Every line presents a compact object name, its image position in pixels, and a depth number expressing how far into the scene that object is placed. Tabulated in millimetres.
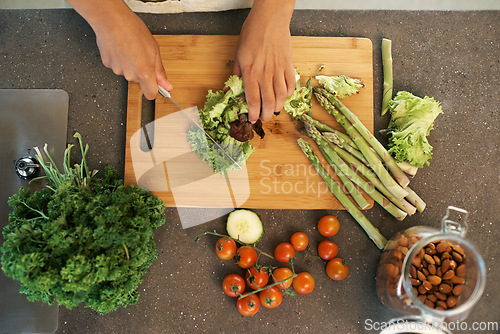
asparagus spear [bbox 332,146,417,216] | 779
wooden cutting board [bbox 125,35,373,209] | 782
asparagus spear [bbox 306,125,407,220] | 775
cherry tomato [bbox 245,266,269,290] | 760
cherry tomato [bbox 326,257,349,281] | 766
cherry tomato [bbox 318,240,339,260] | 772
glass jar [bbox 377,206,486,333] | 678
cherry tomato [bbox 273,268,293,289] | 765
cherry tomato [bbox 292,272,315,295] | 764
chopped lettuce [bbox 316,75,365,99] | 766
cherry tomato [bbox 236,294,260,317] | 758
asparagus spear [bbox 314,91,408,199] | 772
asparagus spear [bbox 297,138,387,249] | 774
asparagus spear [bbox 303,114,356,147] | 774
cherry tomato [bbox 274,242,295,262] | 772
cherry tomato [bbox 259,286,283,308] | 752
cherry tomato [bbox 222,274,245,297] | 760
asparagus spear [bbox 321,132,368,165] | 774
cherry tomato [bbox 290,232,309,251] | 773
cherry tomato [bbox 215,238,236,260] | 766
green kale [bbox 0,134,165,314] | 658
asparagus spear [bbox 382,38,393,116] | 794
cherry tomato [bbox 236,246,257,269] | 772
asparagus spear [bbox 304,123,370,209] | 774
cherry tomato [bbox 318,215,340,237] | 771
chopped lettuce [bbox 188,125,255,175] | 764
